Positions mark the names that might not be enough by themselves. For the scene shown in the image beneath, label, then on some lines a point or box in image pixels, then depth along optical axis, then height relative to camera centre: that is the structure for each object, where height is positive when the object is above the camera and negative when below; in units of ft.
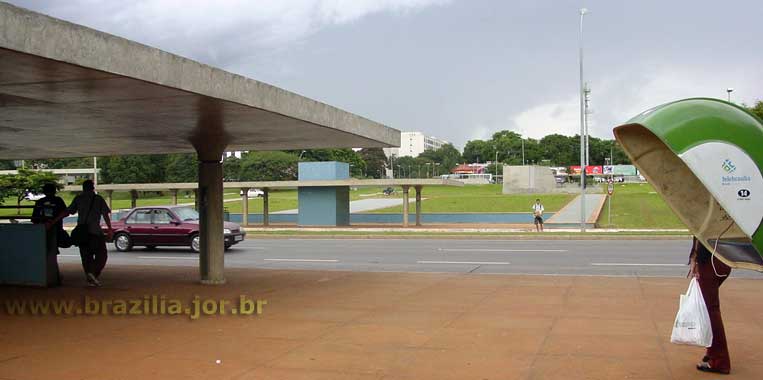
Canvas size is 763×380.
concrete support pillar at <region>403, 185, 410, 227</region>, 119.04 -3.49
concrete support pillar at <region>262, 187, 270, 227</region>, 125.34 -4.39
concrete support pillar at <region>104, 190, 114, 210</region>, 124.36 -1.15
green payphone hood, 16.15 +0.77
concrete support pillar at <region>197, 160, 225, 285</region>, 39.45 -2.23
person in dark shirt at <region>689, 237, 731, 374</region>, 19.16 -3.06
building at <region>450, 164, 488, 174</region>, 607.41 +13.94
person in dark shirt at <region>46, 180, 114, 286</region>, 36.22 -1.66
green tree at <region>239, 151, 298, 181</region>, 327.67 +9.64
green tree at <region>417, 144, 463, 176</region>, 634.84 +15.94
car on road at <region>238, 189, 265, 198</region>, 295.56 -3.02
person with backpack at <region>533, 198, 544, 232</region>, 101.81 -4.41
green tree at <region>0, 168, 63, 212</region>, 54.84 +0.42
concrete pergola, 117.91 +0.28
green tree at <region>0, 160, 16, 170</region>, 154.28 +5.36
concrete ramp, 120.67 -6.14
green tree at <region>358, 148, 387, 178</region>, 512.22 +18.38
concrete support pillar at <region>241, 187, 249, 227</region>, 128.50 -3.69
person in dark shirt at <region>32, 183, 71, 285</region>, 36.94 -1.20
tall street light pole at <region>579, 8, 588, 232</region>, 99.41 +9.01
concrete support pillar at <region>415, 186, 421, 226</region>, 124.47 -3.89
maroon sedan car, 71.92 -4.26
